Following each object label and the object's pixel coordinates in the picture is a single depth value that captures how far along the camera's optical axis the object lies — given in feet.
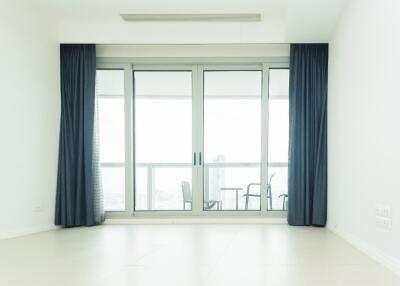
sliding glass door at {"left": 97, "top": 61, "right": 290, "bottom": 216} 17.30
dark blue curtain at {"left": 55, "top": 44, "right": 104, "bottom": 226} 16.20
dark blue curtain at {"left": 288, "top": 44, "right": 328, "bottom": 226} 16.19
